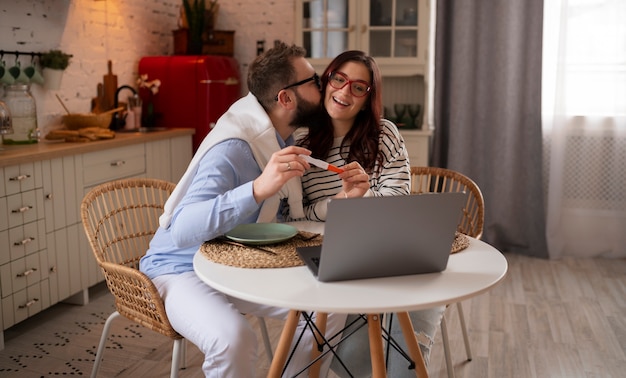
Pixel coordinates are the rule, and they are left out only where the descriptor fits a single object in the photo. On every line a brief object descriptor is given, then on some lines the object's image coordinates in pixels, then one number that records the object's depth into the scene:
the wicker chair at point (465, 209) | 2.52
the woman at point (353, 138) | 2.32
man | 1.80
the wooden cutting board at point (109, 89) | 4.15
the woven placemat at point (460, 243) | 1.83
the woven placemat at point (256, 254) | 1.68
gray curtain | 4.29
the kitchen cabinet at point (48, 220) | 2.92
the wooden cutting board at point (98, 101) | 4.07
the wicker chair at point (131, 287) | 1.95
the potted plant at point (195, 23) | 4.61
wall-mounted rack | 3.40
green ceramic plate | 1.83
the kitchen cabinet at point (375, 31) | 4.29
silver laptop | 1.43
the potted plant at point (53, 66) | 3.64
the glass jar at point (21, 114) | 3.35
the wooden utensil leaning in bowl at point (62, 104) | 3.77
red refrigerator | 4.36
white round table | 1.42
